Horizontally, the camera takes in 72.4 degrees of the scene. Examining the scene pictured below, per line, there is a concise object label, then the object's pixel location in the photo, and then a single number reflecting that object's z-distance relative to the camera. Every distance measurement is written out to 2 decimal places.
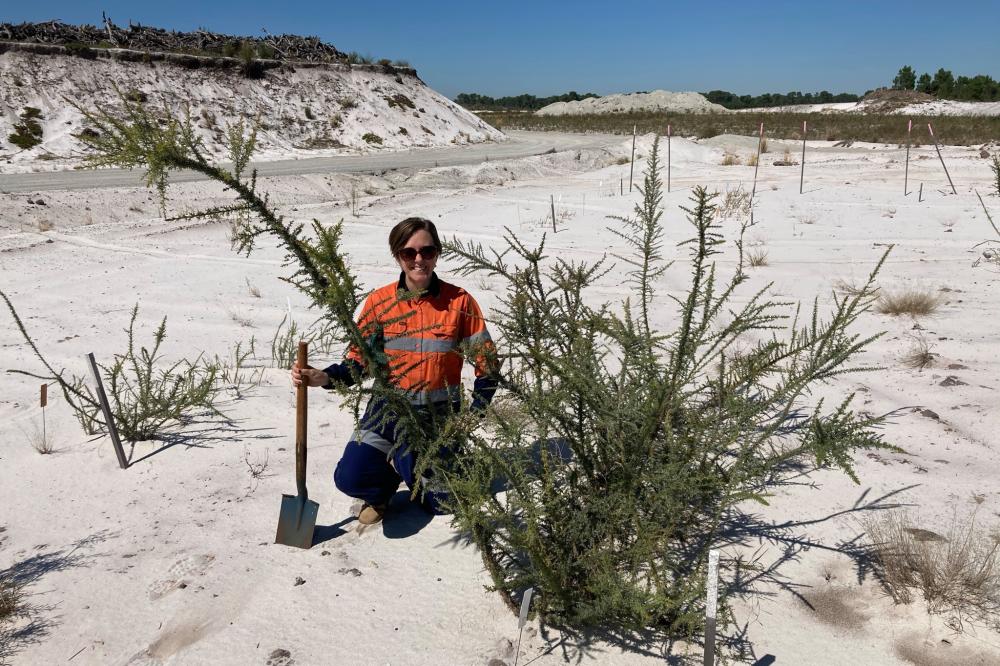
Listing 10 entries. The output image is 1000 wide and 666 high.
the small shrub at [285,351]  4.02
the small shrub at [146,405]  3.12
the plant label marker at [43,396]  3.10
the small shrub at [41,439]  3.06
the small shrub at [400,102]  21.02
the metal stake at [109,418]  2.76
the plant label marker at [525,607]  1.59
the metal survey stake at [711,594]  1.39
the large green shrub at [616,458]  1.78
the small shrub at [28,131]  13.41
